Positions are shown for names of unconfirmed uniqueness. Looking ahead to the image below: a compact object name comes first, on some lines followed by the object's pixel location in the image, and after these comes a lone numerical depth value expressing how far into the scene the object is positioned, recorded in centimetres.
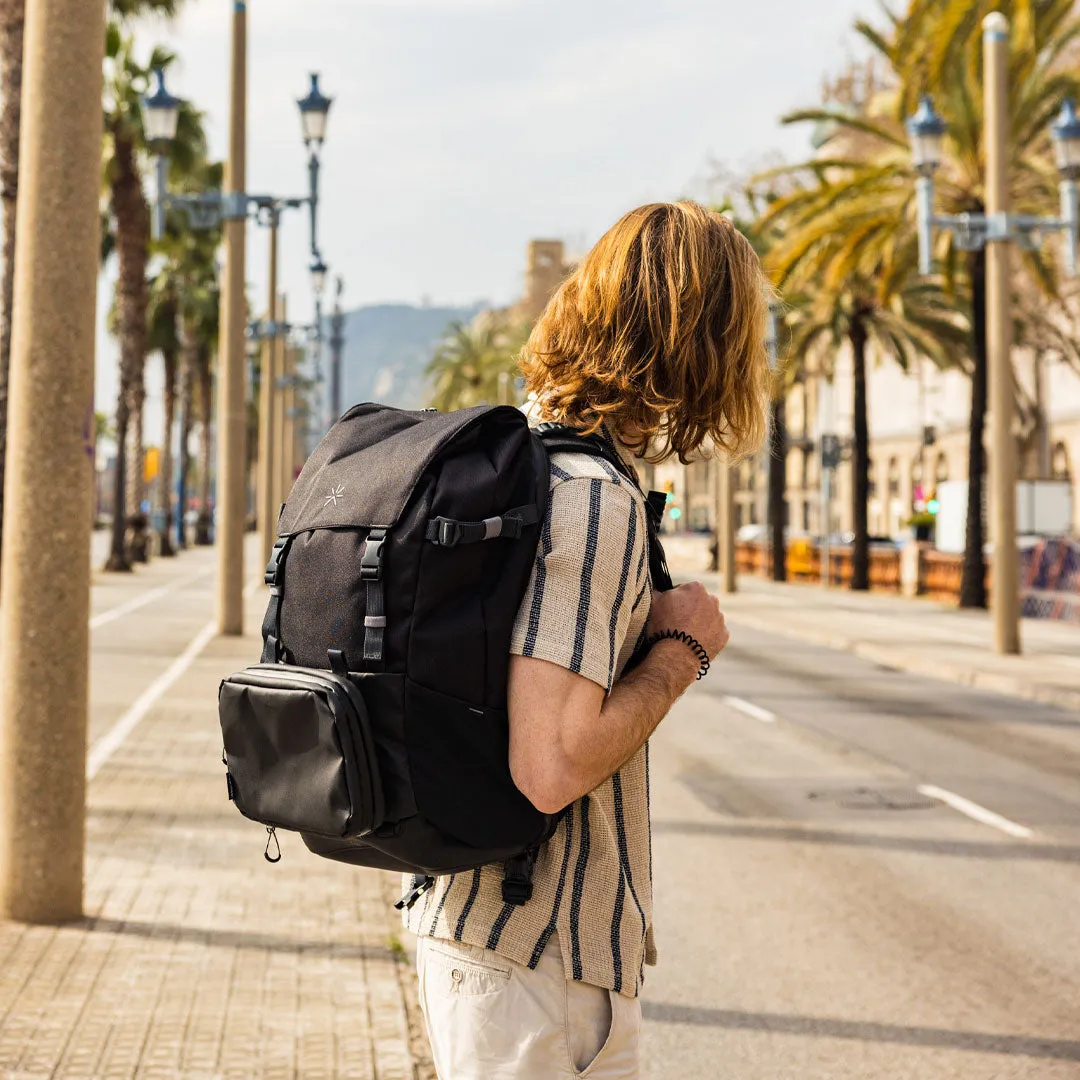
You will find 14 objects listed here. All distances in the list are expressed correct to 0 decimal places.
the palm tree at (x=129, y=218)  3328
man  196
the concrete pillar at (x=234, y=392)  1917
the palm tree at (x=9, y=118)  1692
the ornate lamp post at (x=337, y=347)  5469
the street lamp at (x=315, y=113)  2244
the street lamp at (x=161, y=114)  2062
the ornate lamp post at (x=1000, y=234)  1788
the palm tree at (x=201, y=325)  4702
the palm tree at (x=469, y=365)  7956
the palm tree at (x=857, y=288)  2406
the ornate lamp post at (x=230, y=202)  1923
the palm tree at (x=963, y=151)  2156
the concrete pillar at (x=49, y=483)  536
